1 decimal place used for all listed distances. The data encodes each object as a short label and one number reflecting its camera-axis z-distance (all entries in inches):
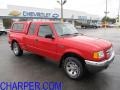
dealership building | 668.0
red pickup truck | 103.8
